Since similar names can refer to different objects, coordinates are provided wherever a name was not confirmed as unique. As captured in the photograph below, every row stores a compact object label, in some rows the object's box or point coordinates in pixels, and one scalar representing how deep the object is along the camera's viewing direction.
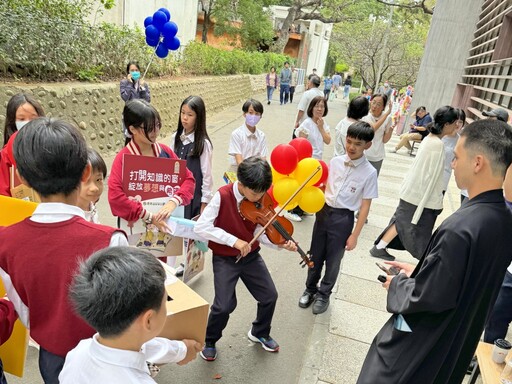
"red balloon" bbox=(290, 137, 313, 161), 3.44
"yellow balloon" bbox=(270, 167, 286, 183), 3.28
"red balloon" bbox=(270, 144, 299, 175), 3.16
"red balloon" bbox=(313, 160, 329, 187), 3.39
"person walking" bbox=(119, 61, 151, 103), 6.48
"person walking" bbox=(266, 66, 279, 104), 17.42
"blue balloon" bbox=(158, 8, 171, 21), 6.13
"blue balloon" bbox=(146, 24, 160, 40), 6.15
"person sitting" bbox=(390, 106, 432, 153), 9.54
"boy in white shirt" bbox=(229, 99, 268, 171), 4.35
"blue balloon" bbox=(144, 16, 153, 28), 6.35
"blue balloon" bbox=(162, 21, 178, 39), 6.14
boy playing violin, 2.58
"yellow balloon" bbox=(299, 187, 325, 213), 3.18
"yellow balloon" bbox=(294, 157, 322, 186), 3.18
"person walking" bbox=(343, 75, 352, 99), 25.14
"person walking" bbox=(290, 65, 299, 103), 18.54
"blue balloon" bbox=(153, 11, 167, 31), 6.08
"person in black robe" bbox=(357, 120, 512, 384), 1.72
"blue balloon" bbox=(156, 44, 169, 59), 6.50
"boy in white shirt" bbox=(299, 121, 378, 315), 3.34
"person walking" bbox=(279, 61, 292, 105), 16.89
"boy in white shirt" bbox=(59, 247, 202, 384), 1.17
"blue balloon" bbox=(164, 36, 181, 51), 6.45
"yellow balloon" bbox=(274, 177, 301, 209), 3.14
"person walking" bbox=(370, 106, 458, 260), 3.96
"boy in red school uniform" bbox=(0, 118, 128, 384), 1.38
